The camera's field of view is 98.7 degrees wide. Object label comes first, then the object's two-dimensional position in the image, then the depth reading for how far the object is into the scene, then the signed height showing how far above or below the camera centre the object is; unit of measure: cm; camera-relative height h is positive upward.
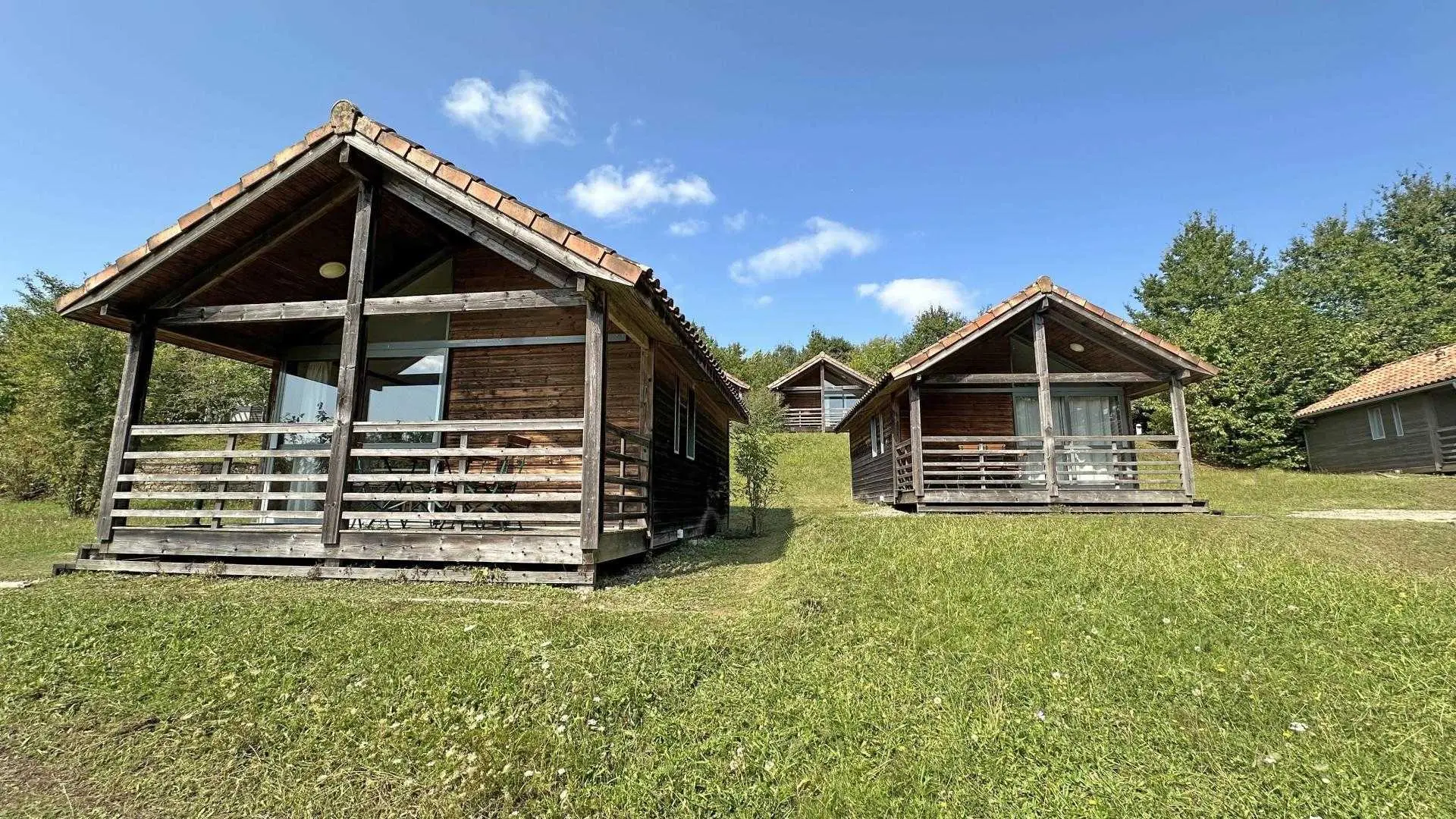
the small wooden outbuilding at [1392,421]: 1856 +243
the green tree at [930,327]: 4791 +1268
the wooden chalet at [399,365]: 608 +168
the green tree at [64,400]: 1520 +231
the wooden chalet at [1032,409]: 1136 +184
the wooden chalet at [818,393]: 3434 +547
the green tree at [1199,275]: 3847 +1356
